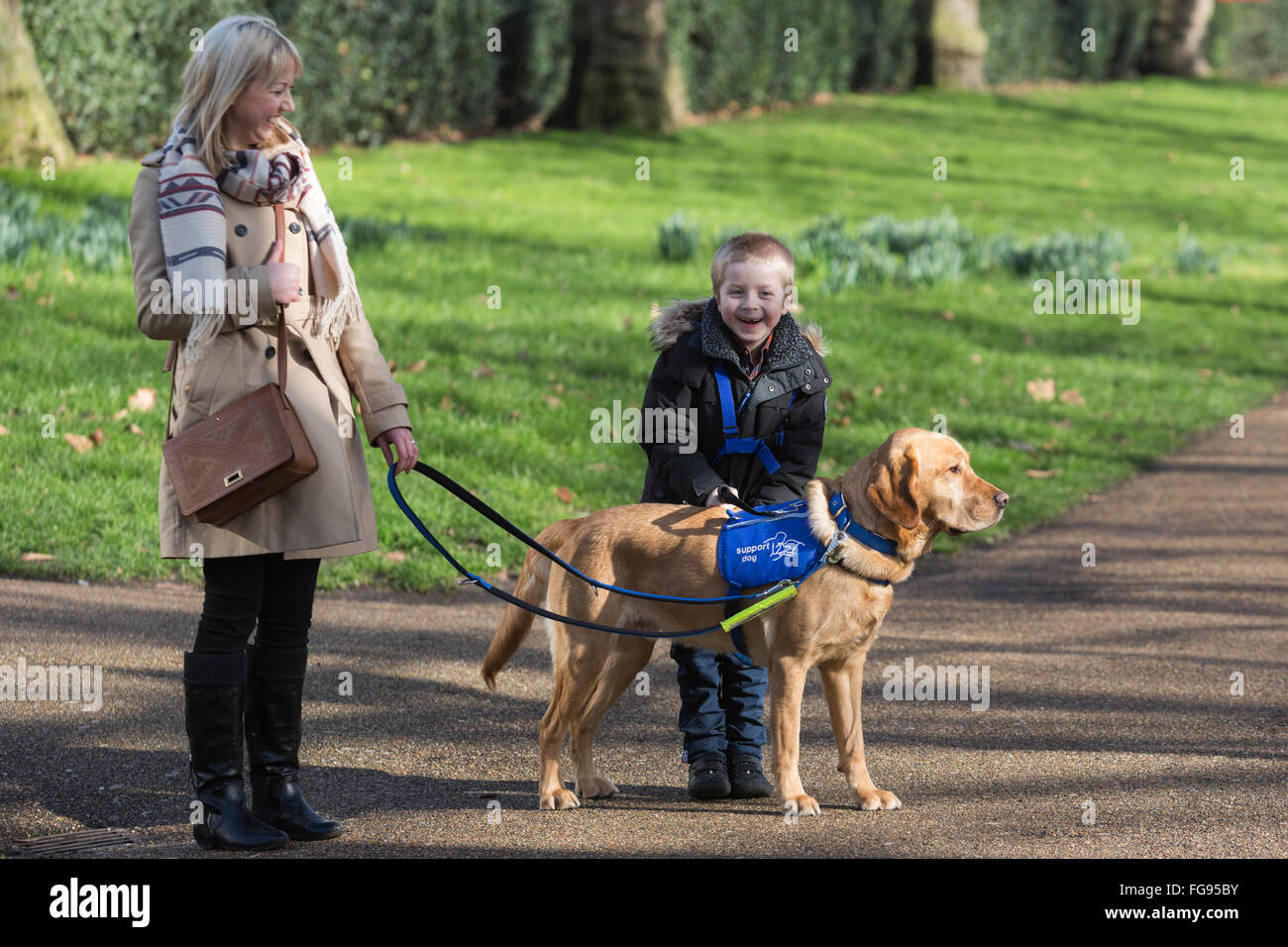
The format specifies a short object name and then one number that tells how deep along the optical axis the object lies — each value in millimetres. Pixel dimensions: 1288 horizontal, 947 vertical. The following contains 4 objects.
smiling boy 9164
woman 7445
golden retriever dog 8367
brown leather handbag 7375
